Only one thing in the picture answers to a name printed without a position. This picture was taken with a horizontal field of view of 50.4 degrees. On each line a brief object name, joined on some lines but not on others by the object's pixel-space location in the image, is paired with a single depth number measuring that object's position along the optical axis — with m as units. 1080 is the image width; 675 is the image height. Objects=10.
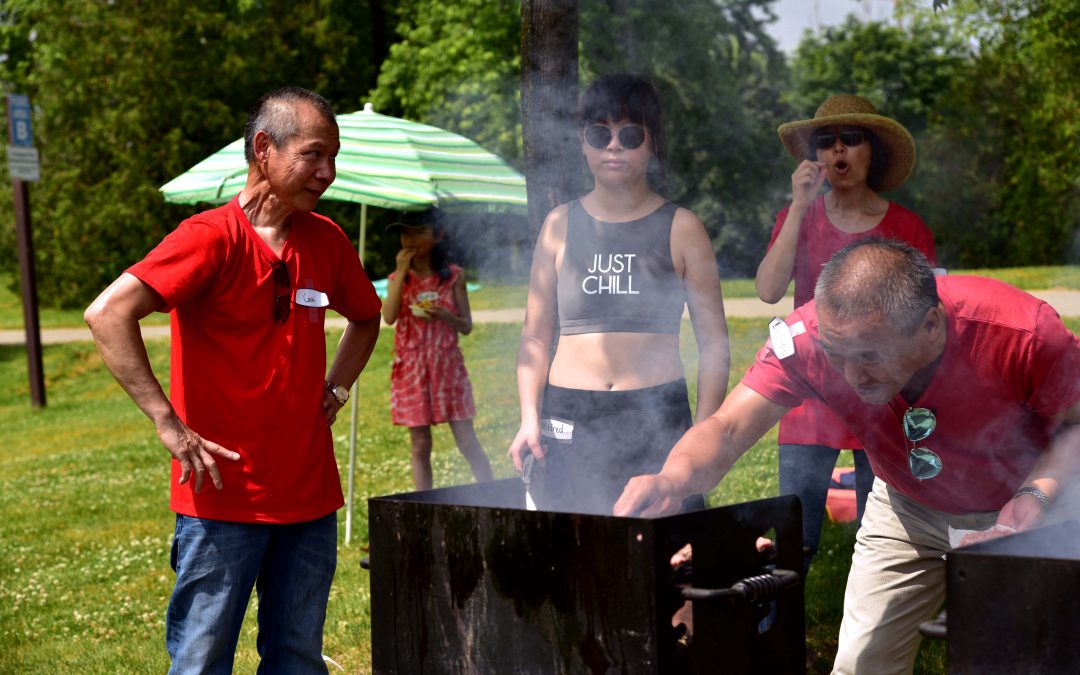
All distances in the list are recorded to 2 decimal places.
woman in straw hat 3.61
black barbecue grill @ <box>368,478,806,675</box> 2.23
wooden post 13.65
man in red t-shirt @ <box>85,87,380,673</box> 2.67
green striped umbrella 5.31
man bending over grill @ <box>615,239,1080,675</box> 2.32
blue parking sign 13.72
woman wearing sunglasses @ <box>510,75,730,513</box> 3.20
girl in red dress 6.12
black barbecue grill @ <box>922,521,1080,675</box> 1.91
